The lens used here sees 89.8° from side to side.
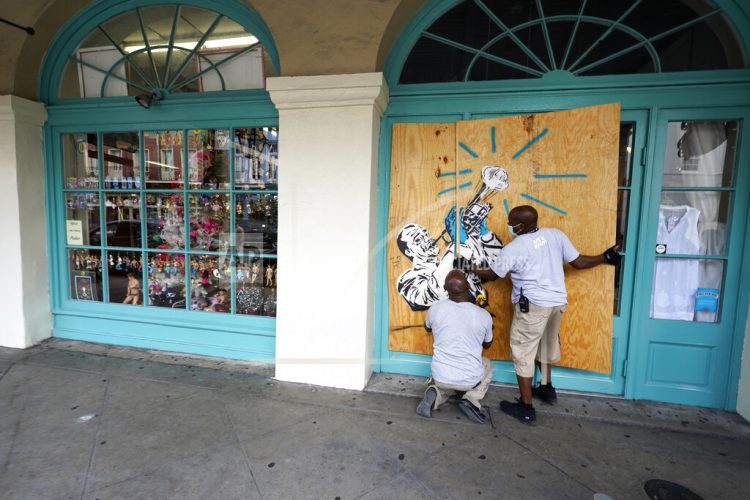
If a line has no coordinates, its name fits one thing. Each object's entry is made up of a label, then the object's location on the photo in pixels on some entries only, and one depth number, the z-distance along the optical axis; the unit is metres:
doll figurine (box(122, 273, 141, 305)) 4.35
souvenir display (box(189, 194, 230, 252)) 4.02
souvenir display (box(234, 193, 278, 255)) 3.91
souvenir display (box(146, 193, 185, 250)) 4.13
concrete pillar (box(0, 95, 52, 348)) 4.02
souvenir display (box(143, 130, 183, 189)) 4.06
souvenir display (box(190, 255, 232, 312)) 4.09
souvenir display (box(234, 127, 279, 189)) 3.84
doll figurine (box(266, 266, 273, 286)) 3.99
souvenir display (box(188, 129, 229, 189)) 3.93
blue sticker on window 3.15
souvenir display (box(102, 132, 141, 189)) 4.15
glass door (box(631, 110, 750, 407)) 3.06
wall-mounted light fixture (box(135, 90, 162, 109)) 3.77
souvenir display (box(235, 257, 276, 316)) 4.00
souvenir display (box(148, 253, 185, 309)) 4.20
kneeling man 2.87
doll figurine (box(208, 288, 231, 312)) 4.11
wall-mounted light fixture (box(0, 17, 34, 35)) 3.61
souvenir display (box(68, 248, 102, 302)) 4.46
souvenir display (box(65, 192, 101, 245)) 4.37
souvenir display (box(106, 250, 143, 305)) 4.34
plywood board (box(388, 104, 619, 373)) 3.12
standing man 2.90
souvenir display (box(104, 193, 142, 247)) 4.24
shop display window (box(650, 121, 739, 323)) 3.09
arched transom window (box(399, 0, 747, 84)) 3.02
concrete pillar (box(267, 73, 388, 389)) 3.18
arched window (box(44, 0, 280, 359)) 3.83
